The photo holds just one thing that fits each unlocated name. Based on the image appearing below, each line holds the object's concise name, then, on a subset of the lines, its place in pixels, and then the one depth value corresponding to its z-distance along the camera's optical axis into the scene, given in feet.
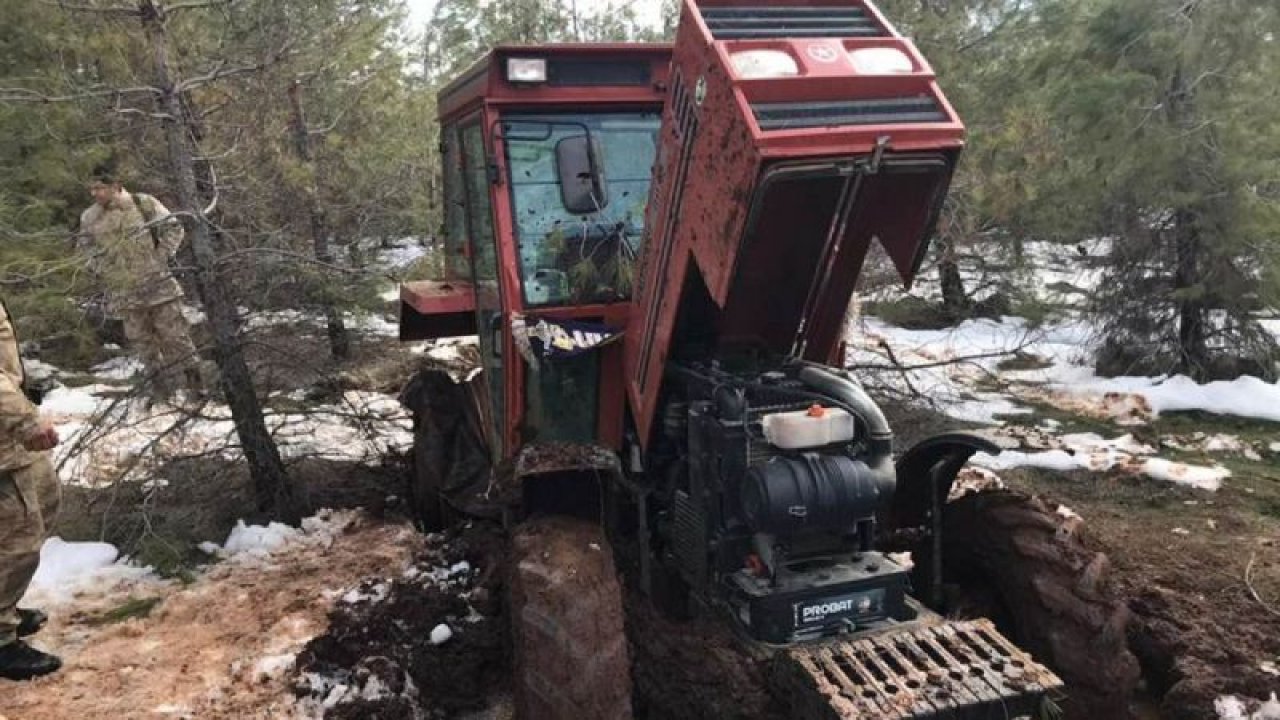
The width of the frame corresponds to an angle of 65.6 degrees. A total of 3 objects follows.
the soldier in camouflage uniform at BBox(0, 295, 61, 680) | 15.12
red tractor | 10.41
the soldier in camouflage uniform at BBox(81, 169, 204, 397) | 18.44
